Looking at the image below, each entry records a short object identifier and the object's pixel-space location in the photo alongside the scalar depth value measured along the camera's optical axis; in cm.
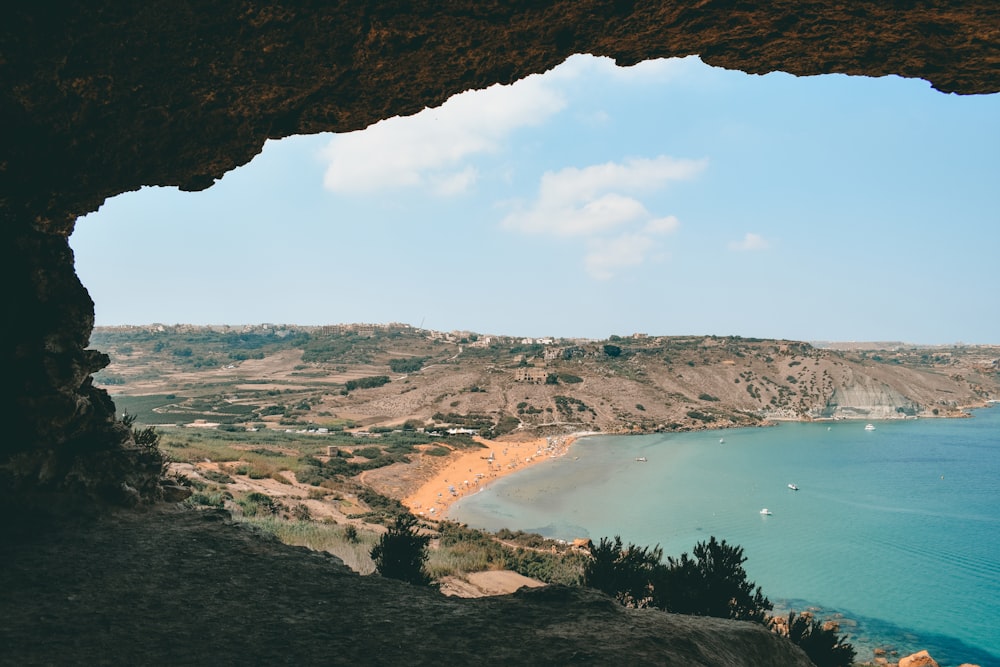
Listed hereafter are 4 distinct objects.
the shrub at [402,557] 1055
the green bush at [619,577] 1082
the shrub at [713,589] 1025
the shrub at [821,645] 950
